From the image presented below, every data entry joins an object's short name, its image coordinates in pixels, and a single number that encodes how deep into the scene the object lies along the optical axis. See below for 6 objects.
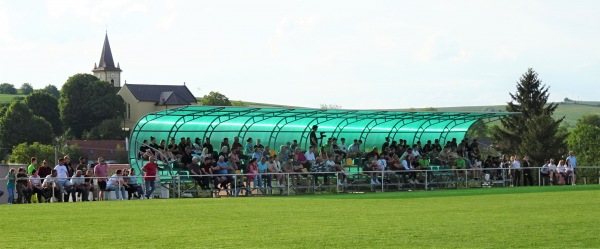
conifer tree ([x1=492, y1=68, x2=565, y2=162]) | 92.06
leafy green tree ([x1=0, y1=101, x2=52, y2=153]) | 133.50
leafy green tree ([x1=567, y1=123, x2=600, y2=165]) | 133.25
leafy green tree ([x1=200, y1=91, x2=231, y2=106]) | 162.12
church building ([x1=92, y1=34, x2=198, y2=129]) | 178.75
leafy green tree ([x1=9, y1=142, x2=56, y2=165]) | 122.25
